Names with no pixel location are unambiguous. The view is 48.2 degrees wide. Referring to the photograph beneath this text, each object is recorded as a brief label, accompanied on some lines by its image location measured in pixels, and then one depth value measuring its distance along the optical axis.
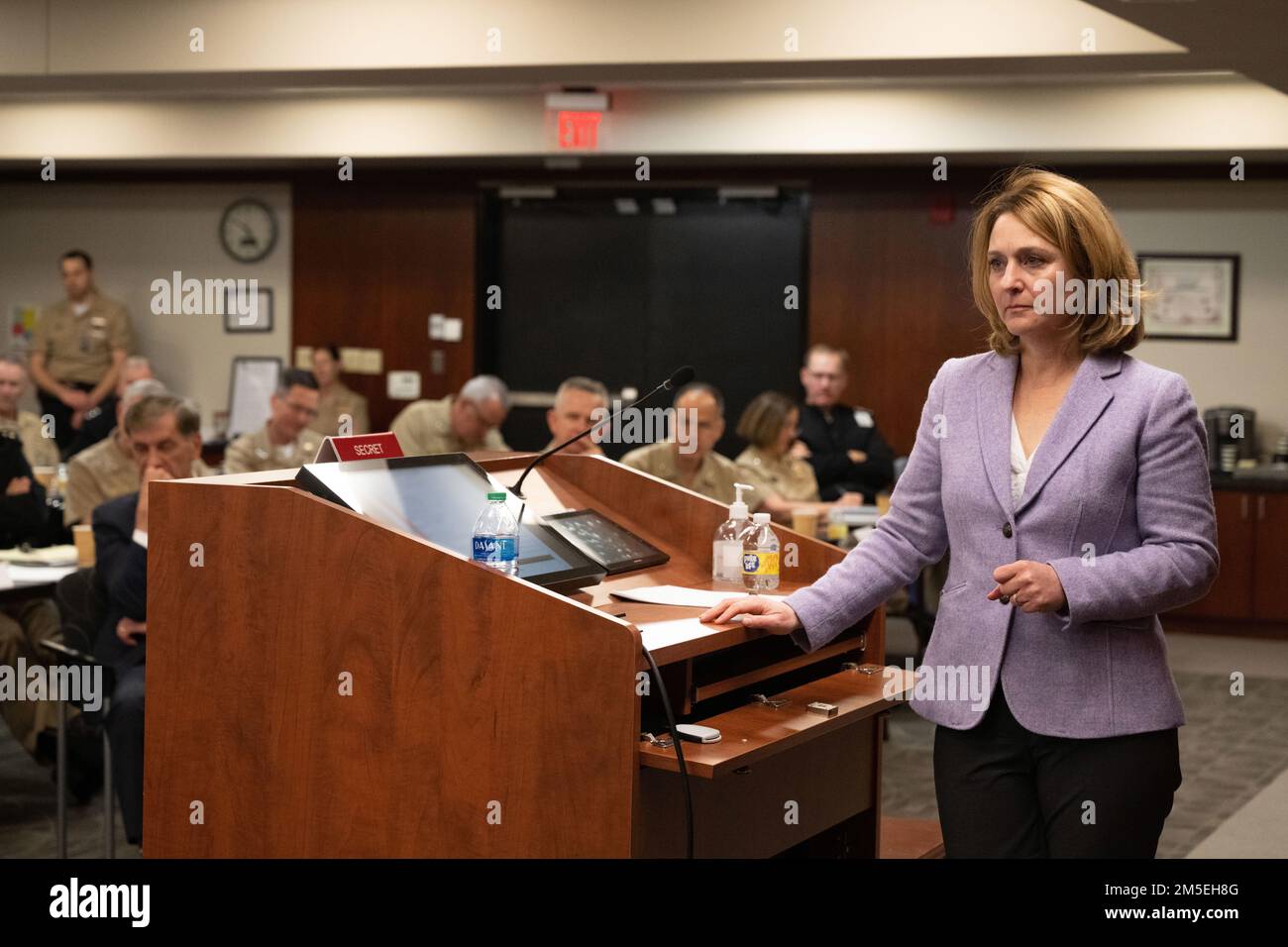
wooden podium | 2.15
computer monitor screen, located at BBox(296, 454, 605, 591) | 2.41
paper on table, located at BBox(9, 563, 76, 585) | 4.11
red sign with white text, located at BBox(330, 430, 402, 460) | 2.54
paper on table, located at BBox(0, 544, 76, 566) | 4.41
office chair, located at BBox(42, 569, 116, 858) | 3.72
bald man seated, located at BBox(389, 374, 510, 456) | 7.12
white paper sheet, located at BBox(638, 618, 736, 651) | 2.28
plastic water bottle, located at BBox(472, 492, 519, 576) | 2.40
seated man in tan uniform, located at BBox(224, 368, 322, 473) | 6.89
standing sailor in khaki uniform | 9.49
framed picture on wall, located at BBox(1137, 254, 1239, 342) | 8.24
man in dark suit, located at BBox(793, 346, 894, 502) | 7.36
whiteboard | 9.48
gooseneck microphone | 2.67
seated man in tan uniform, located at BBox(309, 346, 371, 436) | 9.09
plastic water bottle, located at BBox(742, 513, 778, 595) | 2.89
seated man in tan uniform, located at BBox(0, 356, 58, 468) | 6.62
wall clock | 9.53
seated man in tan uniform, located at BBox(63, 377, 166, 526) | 5.46
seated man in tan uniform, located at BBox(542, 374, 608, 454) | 5.76
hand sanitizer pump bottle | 2.97
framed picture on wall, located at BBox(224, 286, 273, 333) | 9.52
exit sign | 7.79
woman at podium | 1.91
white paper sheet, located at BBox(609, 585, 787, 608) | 2.65
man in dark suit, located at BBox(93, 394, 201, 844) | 3.58
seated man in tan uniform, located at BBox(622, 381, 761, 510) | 5.83
